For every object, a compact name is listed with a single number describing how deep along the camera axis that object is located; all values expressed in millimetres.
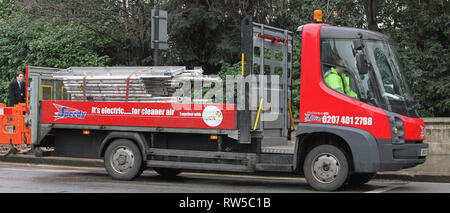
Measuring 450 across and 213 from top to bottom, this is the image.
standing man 15781
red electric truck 10172
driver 10297
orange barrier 13522
